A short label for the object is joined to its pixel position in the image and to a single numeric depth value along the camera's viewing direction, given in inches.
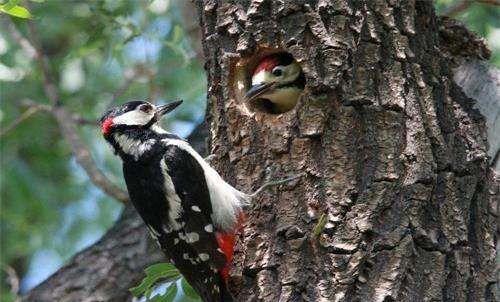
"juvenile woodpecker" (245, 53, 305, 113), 357.4
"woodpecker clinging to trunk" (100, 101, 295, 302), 345.4
